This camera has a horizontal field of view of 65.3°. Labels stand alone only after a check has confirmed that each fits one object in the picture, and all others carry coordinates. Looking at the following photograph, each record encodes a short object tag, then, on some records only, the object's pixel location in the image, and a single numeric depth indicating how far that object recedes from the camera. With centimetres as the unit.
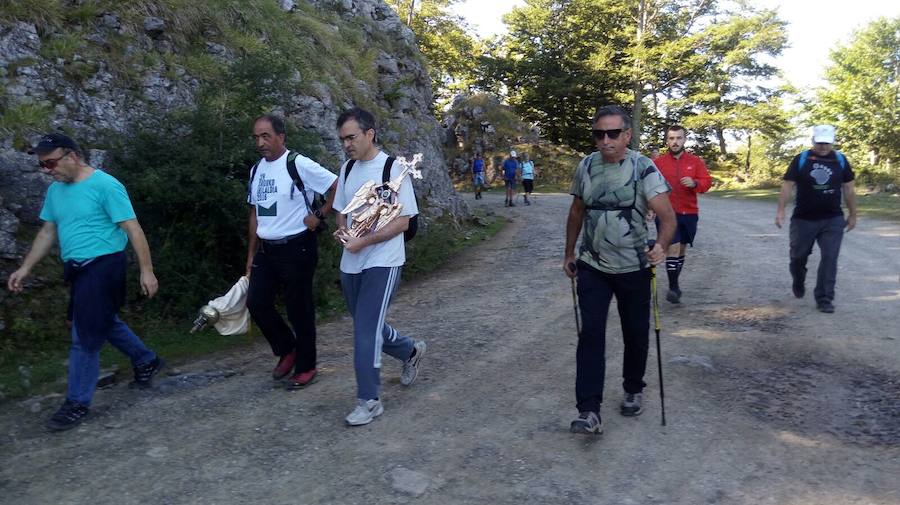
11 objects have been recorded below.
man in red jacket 774
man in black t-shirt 740
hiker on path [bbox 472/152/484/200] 2594
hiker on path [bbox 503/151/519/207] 2208
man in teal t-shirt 472
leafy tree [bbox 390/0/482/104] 3962
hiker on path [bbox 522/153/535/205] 2319
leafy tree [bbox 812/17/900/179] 3397
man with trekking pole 441
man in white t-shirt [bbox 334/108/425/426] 469
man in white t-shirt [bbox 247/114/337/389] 519
